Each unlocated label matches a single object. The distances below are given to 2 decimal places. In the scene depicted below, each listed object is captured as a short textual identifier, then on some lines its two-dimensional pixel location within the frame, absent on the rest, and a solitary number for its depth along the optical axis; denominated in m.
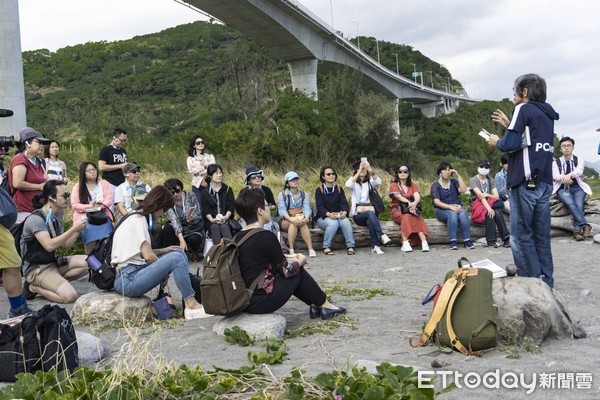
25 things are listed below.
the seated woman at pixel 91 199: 8.48
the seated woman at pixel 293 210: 10.55
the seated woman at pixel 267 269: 5.34
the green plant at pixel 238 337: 5.01
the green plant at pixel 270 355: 4.30
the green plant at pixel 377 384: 3.26
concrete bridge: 25.81
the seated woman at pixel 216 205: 10.09
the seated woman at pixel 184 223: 9.56
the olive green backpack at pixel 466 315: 4.38
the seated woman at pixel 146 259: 6.07
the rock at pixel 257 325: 5.14
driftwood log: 11.20
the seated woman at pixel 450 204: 10.91
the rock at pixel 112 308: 6.03
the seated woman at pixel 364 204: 10.95
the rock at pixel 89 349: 4.66
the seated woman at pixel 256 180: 10.12
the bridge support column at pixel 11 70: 13.91
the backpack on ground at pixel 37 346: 4.24
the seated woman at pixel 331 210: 10.88
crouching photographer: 6.82
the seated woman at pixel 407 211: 10.89
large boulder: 4.61
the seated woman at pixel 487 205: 11.05
